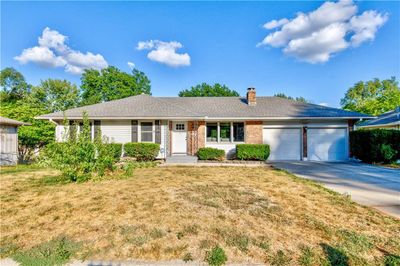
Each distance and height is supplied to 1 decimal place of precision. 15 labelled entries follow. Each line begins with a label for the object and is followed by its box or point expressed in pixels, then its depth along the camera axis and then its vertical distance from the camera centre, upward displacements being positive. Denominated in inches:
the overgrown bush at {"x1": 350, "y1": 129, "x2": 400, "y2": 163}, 422.9 -15.9
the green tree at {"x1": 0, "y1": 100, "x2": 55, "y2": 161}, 692.1 +33.6
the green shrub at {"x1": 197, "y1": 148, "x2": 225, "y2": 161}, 486.6 -32.7
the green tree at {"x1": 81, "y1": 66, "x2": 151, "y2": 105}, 1220.5 +335.6
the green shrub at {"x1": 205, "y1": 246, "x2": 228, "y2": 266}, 95.9 -57.2
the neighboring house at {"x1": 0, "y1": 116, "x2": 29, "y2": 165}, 478.6 +1.7
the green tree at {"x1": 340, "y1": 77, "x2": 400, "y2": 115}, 1391.5 +331.8
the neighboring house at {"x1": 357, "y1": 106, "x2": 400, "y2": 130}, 588.9 +51.8
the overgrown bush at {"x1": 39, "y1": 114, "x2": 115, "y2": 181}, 257.1 -20.3
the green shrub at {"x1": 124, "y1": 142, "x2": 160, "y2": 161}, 464.4 -22.1
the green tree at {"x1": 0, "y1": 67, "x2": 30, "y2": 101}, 1165.8 +340.2
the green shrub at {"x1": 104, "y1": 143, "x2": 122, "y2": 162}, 466.8 -21.8
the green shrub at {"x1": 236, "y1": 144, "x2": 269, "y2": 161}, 478.6 -28.4
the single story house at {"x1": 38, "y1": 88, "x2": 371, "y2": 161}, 492.1 +28.6
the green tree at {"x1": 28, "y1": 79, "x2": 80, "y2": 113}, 1060.5 +252.5
